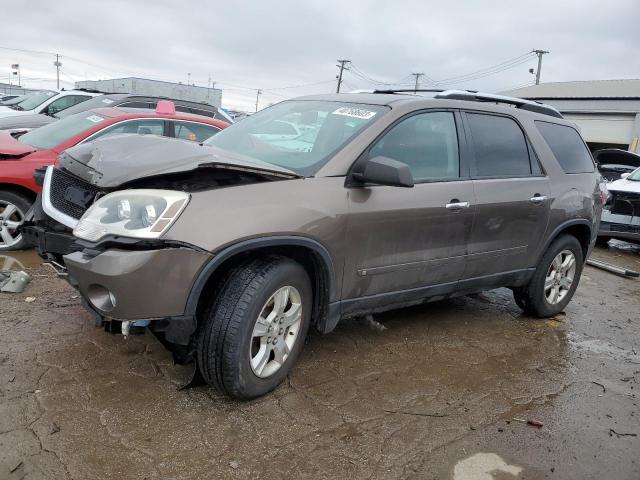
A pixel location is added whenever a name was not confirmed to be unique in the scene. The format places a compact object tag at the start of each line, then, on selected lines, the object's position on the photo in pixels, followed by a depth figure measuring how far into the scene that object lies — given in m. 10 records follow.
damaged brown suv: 2.67
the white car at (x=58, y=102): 12.82
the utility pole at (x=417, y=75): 67.44
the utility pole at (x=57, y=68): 93.41
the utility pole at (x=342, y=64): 63.62
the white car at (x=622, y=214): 8.93
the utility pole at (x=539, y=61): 53.16
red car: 5.28
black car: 9.11
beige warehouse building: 29.83
